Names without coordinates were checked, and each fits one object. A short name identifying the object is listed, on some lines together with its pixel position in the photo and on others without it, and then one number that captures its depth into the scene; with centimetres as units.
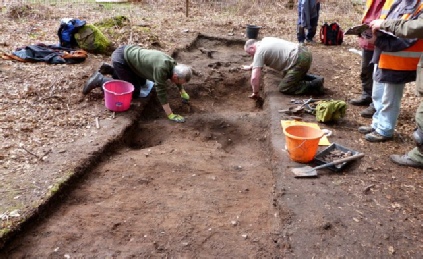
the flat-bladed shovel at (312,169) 361
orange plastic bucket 370
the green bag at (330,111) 463
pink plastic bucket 489
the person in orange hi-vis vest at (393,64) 376
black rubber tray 374
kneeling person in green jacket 480
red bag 858
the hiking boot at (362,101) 538
